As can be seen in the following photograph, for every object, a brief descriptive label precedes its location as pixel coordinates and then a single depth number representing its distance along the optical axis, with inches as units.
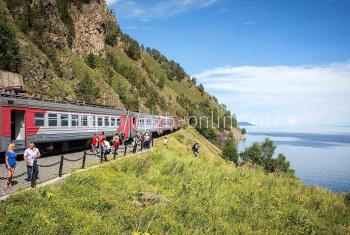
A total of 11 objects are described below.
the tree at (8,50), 1761.8
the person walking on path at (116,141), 981.9
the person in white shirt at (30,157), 581.9
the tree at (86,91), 2356.1
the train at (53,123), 777.6
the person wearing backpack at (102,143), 851.8
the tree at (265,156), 3553.2
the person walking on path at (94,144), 1010.5
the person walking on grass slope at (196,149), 1307.8
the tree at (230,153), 3440.5
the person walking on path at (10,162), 557.6
